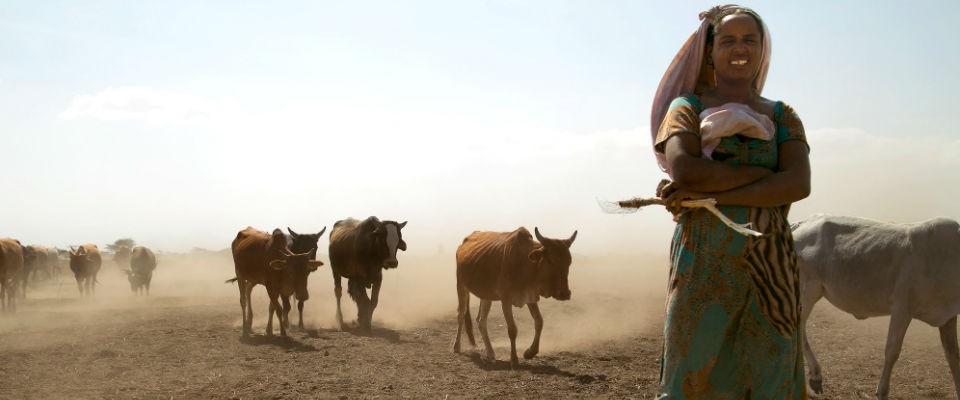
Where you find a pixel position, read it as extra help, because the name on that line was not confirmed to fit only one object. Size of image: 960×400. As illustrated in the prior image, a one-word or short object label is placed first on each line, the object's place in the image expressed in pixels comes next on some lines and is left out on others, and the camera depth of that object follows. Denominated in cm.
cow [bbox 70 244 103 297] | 2920
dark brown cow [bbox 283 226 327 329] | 1712
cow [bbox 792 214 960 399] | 870
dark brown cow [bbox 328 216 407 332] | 1672
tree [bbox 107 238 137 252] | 5524
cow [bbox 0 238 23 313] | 2150
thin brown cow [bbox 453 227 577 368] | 1108
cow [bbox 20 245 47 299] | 2839
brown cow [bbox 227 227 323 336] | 1466
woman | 334
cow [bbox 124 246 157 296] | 3112
